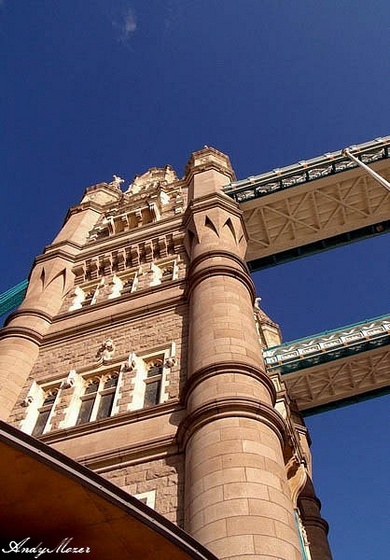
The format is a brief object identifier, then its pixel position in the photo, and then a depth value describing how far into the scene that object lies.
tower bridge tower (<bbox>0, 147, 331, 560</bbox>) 9.99
